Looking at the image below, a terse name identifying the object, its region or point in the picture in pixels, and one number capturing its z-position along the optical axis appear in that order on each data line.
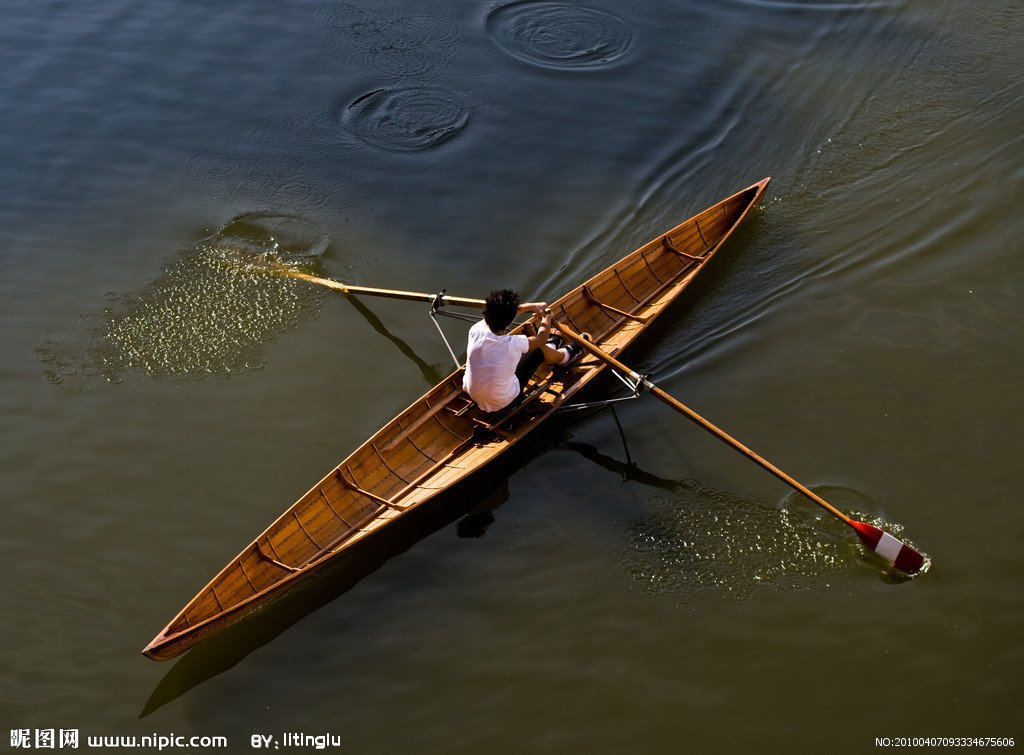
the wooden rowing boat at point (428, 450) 16.42
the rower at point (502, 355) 18.61
